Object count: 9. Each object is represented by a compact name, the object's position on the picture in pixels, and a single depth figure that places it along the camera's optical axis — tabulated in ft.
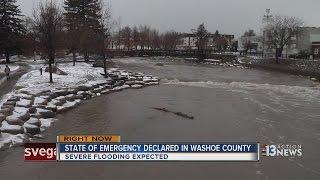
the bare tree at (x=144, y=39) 381.81
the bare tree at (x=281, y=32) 221.25
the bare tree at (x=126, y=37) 379.20
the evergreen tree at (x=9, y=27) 166.49
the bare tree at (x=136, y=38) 383.65
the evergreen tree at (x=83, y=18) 164.45
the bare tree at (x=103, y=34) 130.15
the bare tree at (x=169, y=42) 385.91
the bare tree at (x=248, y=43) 332.70
